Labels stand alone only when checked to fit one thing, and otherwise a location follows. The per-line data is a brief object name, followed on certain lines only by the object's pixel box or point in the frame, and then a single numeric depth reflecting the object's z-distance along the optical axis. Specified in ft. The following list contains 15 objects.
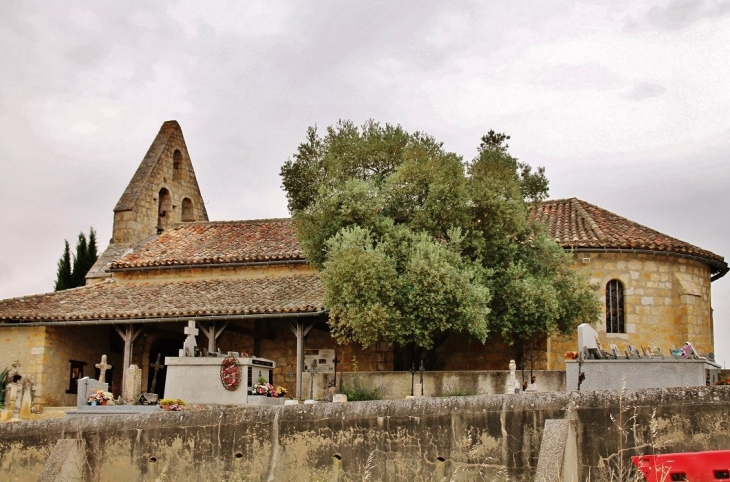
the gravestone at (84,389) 63.72
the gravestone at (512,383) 66.44
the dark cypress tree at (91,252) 138.82
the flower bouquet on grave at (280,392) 73.36
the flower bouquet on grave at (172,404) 58.49
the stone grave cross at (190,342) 70.90
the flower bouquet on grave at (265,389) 70.13
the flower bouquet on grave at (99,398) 63.93
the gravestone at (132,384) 68.18
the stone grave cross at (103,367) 78.99
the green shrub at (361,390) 77.51
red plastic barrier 27.22
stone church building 86.12
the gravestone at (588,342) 53.01
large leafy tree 73.10
